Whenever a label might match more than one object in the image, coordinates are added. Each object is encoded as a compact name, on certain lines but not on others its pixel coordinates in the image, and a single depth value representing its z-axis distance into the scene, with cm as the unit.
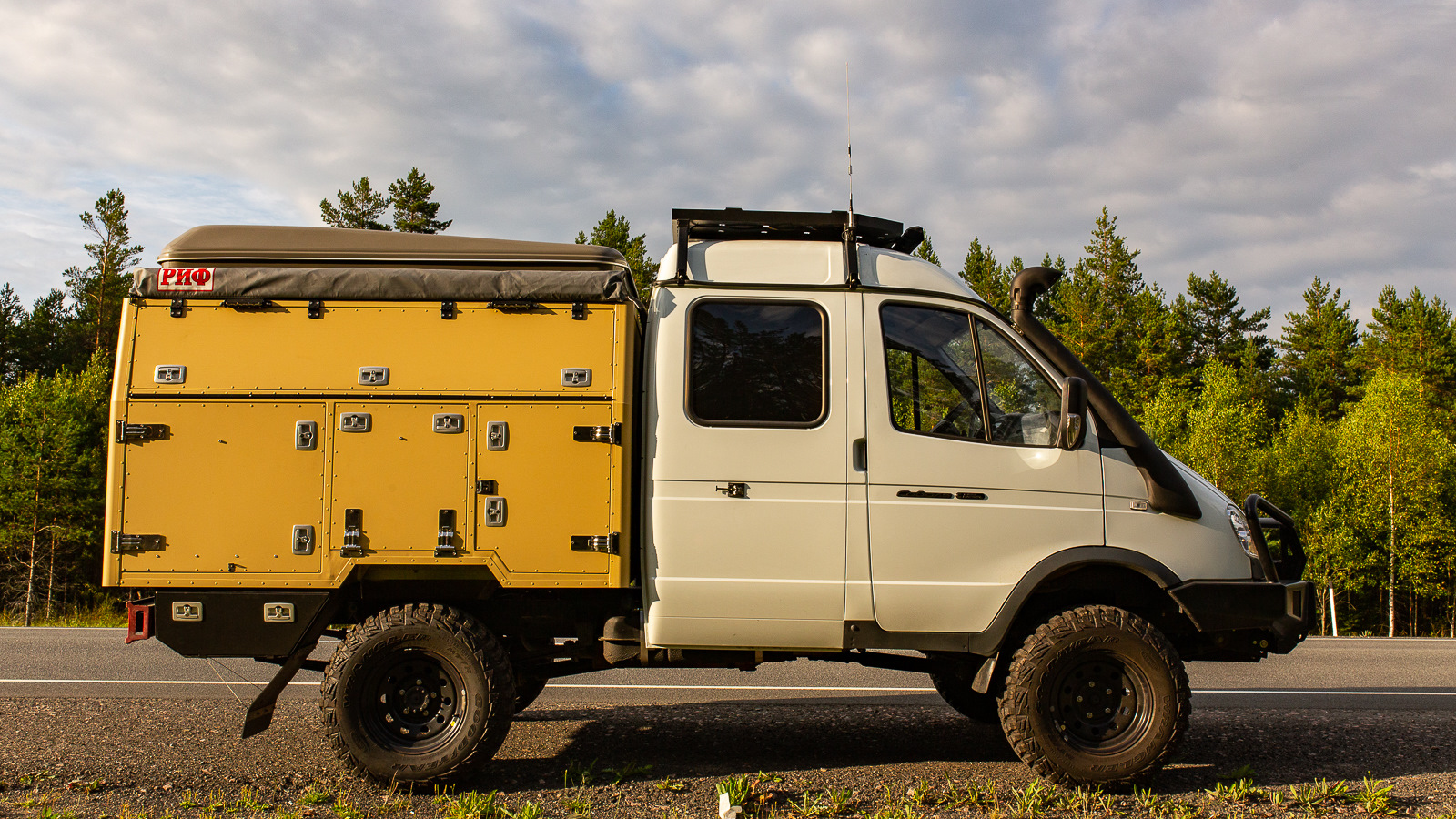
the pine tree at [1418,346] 4159
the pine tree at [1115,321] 4222
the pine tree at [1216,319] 4791
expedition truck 457
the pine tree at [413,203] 3456
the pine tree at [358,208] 3569
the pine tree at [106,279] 4003
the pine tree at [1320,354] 4581
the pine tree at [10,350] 4153
